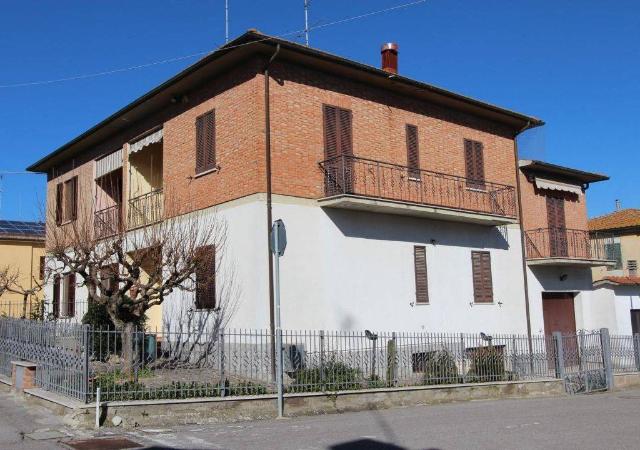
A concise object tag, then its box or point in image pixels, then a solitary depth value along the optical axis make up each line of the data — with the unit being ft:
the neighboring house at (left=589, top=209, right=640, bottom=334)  79.01
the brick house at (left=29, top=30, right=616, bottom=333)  47.93
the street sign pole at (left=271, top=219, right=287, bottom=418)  36.52
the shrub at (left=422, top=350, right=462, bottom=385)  45.98
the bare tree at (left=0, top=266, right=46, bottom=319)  71.39
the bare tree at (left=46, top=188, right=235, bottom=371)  41.68
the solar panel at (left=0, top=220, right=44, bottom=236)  99.22
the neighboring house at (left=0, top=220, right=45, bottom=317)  96.37
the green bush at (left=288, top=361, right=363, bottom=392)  39.52
